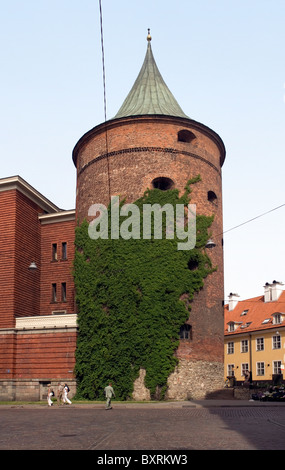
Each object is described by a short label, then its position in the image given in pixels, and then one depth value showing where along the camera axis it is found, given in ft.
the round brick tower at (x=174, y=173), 95.04
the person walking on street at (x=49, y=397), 83.21
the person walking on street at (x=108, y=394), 73.00
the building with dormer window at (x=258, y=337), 162.91
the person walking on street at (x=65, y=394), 86.18
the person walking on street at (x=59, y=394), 88.94
